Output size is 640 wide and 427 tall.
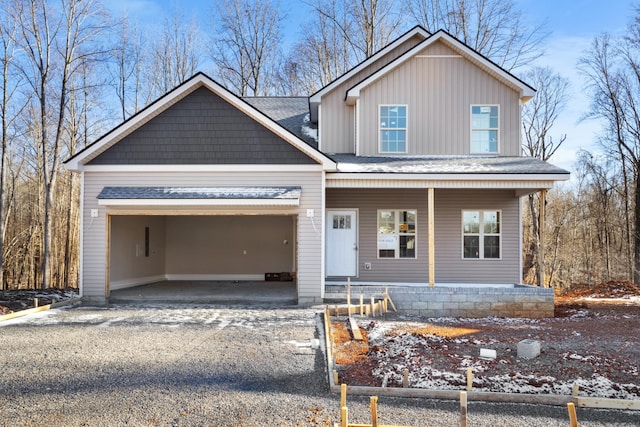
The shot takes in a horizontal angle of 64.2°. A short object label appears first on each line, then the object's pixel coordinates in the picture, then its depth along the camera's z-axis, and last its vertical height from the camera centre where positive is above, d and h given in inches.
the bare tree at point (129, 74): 1050.1 +342.1
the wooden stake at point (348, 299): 440.8 -53.4
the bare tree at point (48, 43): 717.9 +285.9
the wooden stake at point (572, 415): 157.4 -53.7
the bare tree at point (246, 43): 1085.1 +417.6
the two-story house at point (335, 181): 484.7 +56.0
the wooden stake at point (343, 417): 159.0 -55.5
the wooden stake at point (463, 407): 160.4 -53.2
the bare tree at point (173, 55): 1085.8 +395.1
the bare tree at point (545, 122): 1079.0 +254.6
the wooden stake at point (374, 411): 168.7 -57.0
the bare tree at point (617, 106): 924.6 +254.3
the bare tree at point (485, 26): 944.9 +401.1
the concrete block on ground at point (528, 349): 289.0 -62.2
